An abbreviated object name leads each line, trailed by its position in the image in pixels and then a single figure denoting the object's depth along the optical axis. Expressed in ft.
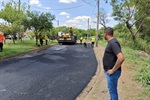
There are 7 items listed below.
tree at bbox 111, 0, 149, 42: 54.33
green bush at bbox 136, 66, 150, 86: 13.88
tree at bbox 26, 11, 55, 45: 48.31
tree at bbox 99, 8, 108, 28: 94.50
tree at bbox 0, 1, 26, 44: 48.21
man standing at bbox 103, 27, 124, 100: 7.76
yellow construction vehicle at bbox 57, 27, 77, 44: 61.56
